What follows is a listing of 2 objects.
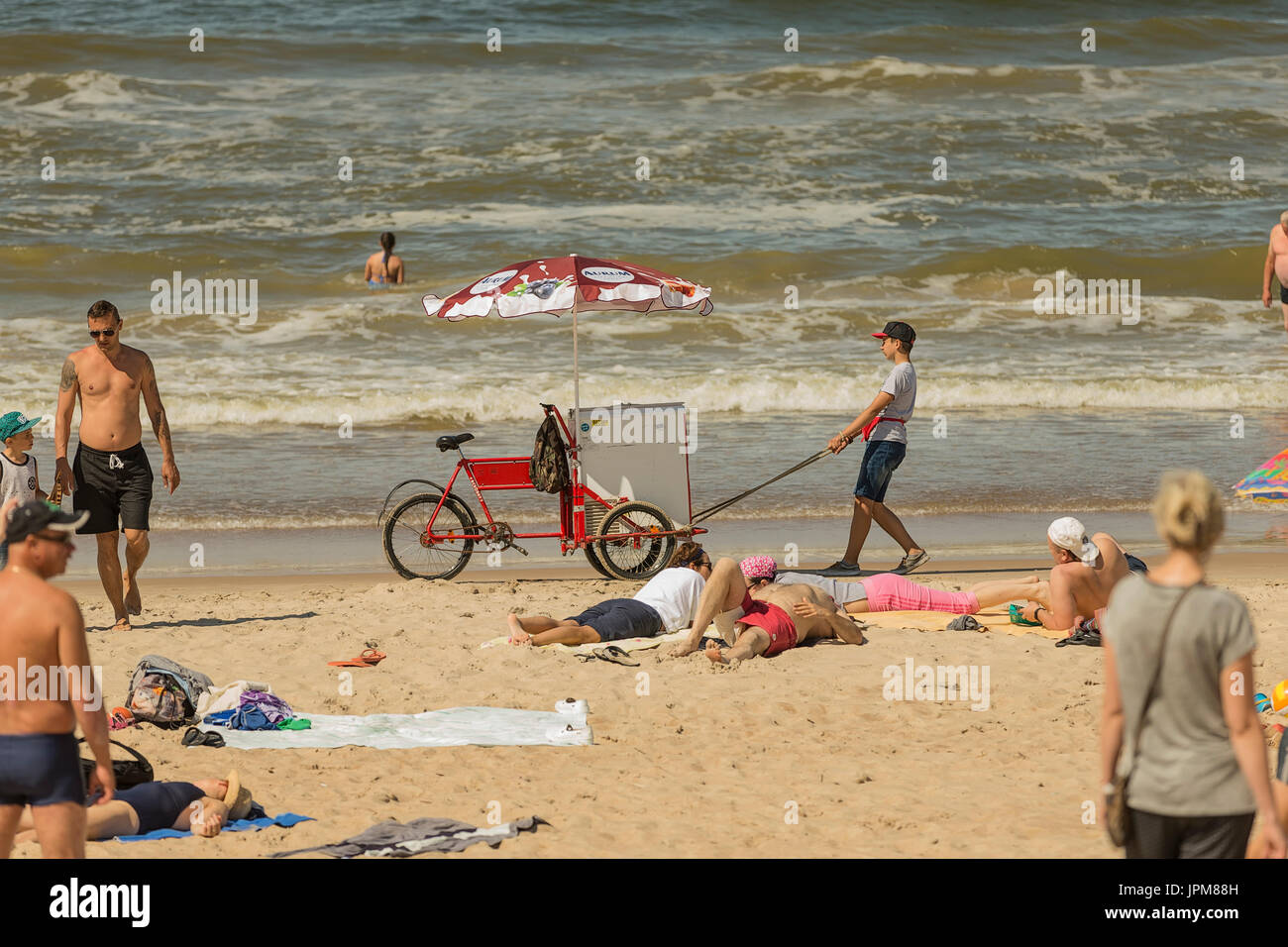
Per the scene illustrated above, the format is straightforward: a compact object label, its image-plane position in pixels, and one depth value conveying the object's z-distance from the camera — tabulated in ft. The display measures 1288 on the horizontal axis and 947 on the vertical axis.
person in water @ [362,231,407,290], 66.59
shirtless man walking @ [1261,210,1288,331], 47.44
